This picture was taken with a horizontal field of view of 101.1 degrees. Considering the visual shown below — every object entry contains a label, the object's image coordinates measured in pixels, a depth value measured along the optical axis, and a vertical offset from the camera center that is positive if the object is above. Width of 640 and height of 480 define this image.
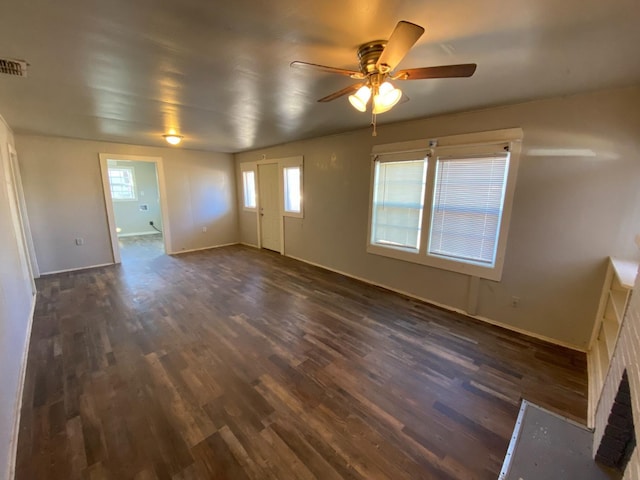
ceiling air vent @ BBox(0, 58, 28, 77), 1.68 +0.78
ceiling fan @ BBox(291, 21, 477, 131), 1.21 +0.67
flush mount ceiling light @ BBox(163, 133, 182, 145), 4.06 +0.78
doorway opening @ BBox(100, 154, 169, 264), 7.09 -0.50
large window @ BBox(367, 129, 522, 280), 2.77 -0.12
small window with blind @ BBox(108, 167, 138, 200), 7.43 +0.12
